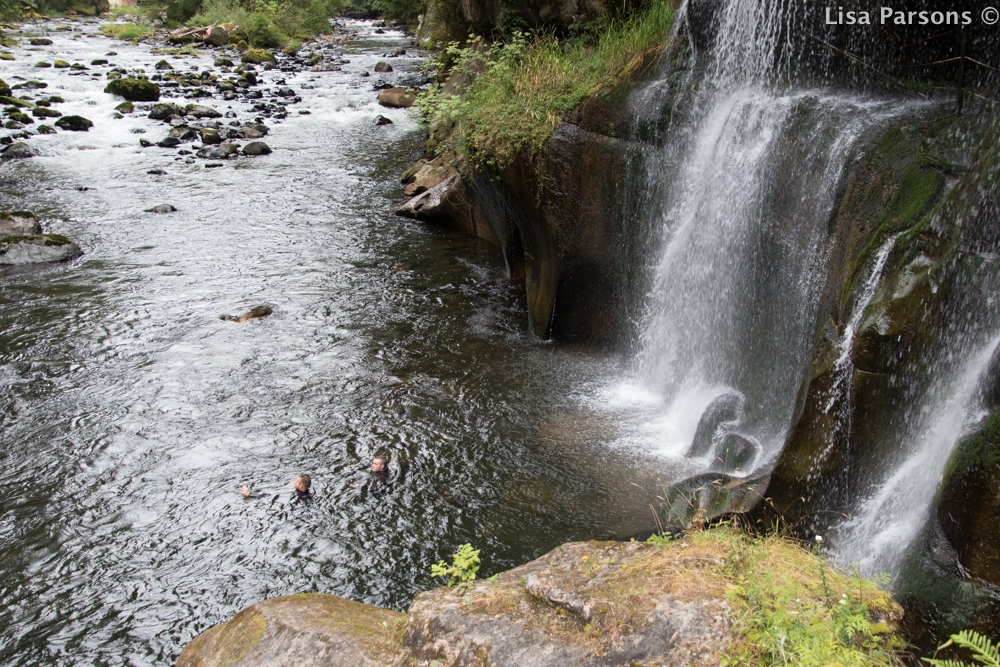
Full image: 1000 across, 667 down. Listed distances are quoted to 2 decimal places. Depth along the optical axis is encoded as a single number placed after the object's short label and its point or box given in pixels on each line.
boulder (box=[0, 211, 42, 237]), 13.54
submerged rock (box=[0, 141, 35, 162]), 18.25
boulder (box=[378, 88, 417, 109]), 23.96
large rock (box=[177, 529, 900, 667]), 3.57
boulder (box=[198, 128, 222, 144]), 20.47
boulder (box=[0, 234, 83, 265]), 12.73
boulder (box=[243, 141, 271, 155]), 19.89
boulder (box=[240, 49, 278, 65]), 34.44
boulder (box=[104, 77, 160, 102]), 24.83
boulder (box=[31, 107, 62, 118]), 21.91
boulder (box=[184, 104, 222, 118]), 23.28
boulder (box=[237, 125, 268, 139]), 21.28
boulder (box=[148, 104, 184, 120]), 23.02
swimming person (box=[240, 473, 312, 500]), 6.95
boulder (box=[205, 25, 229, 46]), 39.81
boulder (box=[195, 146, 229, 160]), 19.56
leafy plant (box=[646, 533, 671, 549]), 4.66
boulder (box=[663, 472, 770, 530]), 5.61
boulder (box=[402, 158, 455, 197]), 15.82
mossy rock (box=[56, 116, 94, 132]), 21.14
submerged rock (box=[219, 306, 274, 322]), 10.73
